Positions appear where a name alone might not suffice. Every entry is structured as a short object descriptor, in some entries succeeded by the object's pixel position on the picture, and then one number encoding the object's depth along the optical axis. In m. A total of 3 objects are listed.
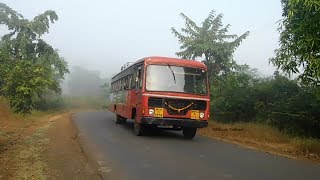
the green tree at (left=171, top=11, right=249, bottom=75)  21.31
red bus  9.07
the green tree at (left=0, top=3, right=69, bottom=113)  16.65
